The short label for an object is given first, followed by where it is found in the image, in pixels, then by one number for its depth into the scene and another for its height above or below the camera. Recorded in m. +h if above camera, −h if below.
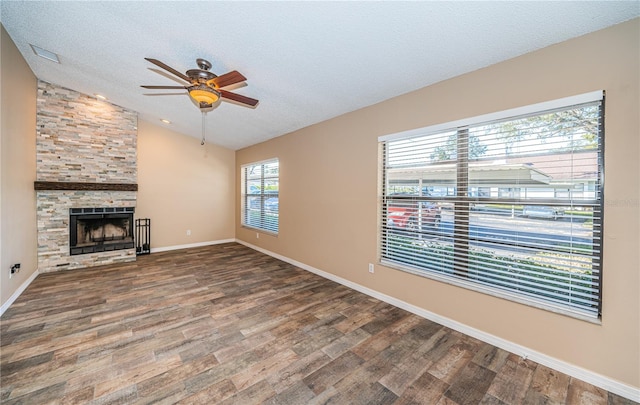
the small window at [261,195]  5.47 +0.12
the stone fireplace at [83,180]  4.15 +0.36
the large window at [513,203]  1.91 -0.01
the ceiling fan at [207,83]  2.38 +1.20
